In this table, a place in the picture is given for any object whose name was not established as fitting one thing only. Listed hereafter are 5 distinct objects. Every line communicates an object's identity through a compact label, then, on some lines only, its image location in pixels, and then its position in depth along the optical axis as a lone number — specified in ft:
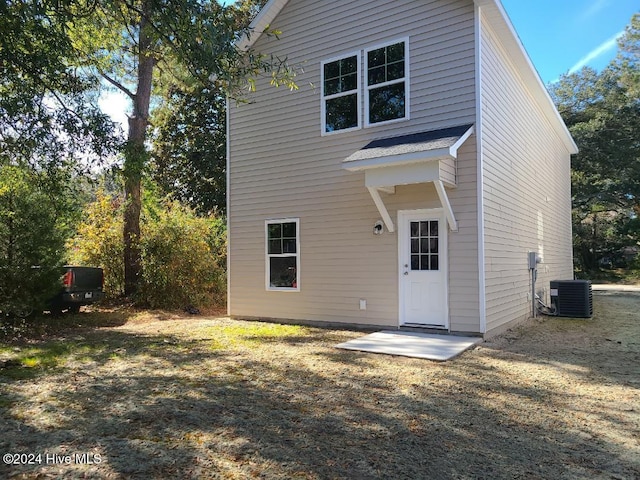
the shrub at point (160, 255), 35.83
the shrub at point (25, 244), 23.71
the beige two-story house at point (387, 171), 22.44
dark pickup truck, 28.68
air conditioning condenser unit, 31.01
